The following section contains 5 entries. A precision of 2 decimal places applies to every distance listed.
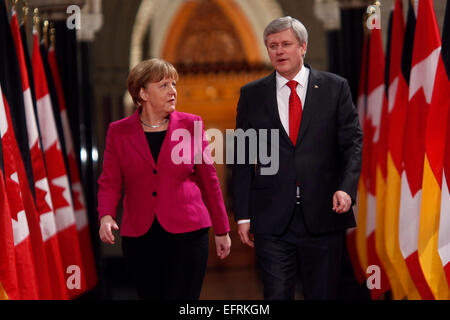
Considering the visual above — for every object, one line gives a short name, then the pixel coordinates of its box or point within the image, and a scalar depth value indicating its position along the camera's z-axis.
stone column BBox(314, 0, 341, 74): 10.61
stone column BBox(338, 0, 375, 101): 10.34
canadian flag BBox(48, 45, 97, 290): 9.63
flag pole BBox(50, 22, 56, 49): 9.15
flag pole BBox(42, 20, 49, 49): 8.73
